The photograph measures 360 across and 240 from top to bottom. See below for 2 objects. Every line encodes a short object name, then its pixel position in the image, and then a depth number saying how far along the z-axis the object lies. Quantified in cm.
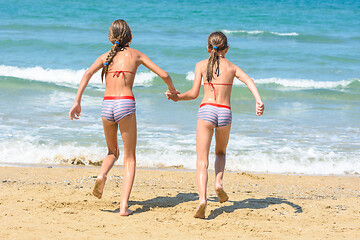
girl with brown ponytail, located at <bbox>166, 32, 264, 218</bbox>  948
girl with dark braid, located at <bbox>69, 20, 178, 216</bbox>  938
